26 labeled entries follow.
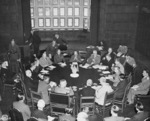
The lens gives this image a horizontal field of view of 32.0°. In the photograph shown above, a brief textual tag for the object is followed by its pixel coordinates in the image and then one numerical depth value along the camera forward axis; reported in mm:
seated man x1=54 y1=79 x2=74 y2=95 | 6822
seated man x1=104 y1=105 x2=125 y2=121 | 5615
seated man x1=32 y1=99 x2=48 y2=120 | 5652
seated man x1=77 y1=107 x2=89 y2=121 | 5559
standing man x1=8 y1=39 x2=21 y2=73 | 10008
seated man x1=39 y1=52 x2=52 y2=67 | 8843
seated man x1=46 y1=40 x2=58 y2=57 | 10570
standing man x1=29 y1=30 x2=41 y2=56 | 11883
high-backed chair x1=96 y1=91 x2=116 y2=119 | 6508
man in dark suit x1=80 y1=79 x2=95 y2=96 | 6727
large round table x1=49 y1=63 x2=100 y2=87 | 7566
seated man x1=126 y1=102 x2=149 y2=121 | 5617
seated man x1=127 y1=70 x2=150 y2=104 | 7441
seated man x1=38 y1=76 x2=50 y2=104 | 6895
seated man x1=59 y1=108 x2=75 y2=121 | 5575
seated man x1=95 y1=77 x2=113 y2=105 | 6730
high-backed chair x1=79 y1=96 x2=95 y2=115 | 6254
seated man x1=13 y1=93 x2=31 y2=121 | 6055
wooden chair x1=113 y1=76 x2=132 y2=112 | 7031
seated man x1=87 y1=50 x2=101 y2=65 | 8977
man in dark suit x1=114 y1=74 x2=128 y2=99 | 7005
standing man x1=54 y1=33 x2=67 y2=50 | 11766
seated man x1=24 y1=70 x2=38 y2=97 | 7523
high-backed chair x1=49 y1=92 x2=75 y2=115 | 6332
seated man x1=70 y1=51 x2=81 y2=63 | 9111
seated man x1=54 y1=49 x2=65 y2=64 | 9219
